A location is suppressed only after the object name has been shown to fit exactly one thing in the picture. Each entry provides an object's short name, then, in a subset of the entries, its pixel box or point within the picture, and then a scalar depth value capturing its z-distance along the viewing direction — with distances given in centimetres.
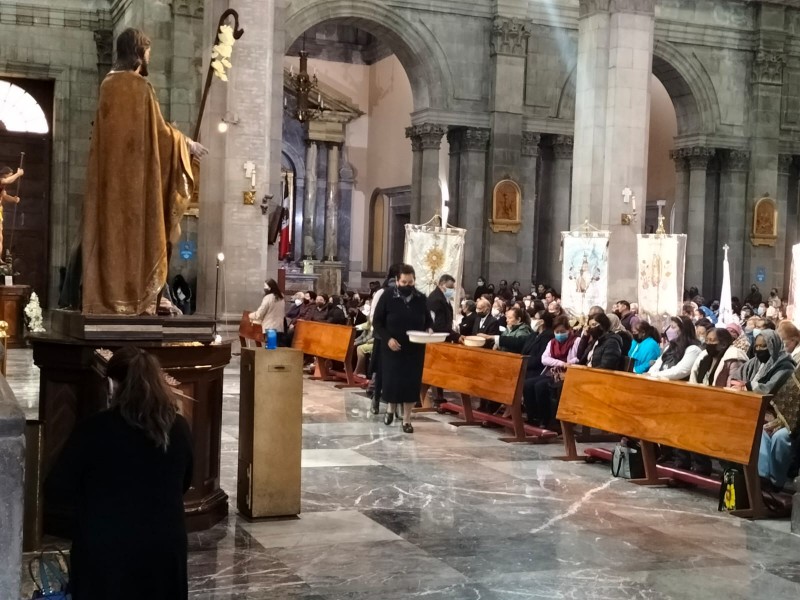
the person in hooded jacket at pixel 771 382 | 778
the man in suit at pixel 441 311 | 1340
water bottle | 686
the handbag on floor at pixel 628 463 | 898
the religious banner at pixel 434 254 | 1792
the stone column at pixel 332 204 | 3341
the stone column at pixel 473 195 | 2573
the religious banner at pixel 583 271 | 1769
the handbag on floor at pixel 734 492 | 783
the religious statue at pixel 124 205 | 611
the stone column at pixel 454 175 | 2595
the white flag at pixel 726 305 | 1859
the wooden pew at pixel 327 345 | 1528
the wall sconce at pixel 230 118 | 1661
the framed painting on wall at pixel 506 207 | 2581
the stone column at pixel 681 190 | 2891
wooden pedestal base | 617
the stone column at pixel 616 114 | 1927
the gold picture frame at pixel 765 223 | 2875
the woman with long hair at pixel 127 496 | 361
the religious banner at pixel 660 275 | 1764
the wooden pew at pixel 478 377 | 1078
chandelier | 2558
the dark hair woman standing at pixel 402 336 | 1079
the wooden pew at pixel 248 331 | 1591
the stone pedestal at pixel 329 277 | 3238
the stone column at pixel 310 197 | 3319
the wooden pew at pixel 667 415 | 766
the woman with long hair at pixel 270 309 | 1546
